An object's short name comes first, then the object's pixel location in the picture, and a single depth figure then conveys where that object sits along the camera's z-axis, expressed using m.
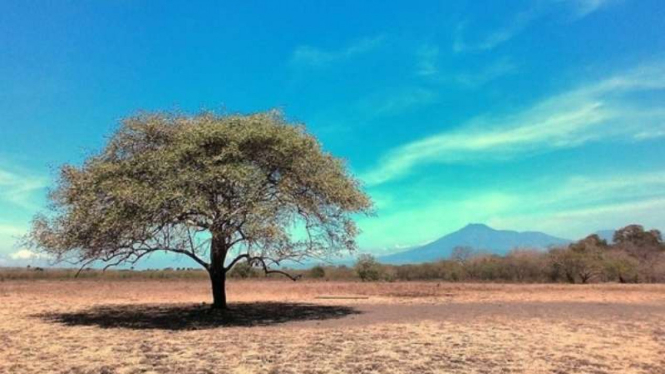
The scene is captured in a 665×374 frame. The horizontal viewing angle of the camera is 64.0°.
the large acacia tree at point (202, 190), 17.83
